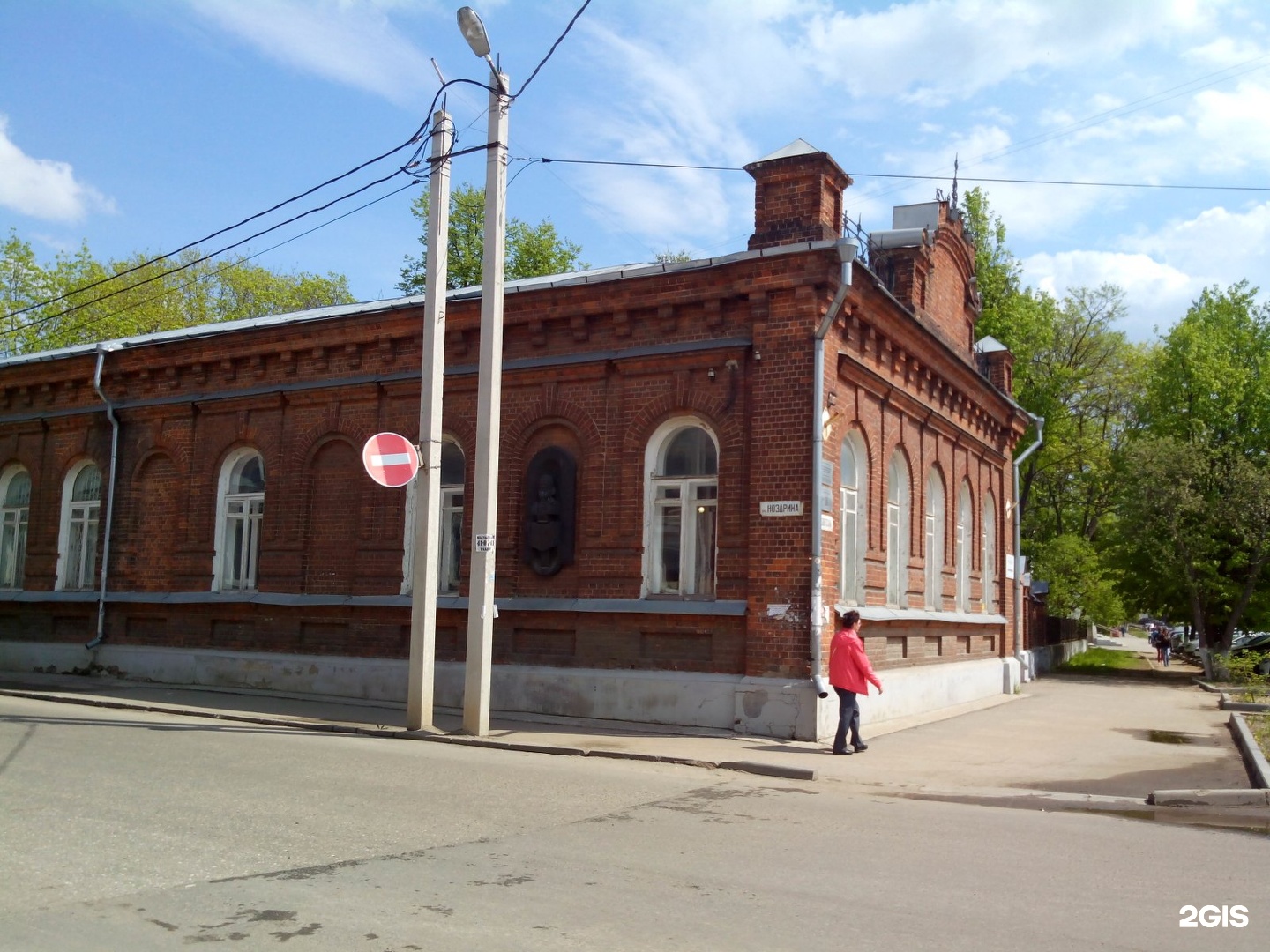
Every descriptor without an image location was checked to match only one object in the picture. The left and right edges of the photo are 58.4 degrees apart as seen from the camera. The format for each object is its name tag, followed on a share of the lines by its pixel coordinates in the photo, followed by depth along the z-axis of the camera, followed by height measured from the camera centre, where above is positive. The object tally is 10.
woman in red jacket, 12.48 -0.77
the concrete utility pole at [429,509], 13.18 +1.05
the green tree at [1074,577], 40.19 +1.25
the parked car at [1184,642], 51.84 -1.37
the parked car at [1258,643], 40.81 -1.01
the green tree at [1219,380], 35.16 +7.38
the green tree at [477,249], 41.97 +13.43
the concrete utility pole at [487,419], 12.88 +2.08
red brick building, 14.07 +1.68
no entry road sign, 13.01 +1.59
